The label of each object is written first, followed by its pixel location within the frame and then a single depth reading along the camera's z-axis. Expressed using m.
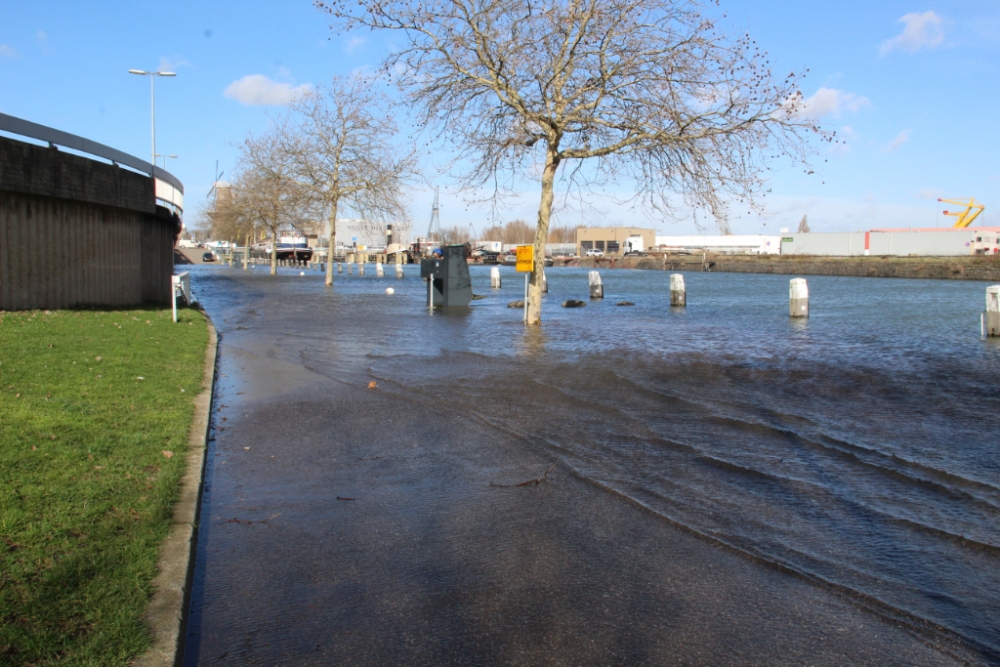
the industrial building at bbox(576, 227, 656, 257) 137.88
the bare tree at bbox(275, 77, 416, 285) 35.50
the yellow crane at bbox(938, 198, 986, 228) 97.00
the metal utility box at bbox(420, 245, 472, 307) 24.22
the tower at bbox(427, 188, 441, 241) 145.26
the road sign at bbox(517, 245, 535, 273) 17.17
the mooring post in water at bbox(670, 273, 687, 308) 25.94
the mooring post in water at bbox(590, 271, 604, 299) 30.30
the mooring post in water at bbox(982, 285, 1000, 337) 15.31
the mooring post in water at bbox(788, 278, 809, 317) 21.64
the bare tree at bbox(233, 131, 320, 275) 38.38
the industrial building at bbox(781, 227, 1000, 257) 80.62
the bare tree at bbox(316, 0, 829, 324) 15.42
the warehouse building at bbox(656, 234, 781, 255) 117.62
